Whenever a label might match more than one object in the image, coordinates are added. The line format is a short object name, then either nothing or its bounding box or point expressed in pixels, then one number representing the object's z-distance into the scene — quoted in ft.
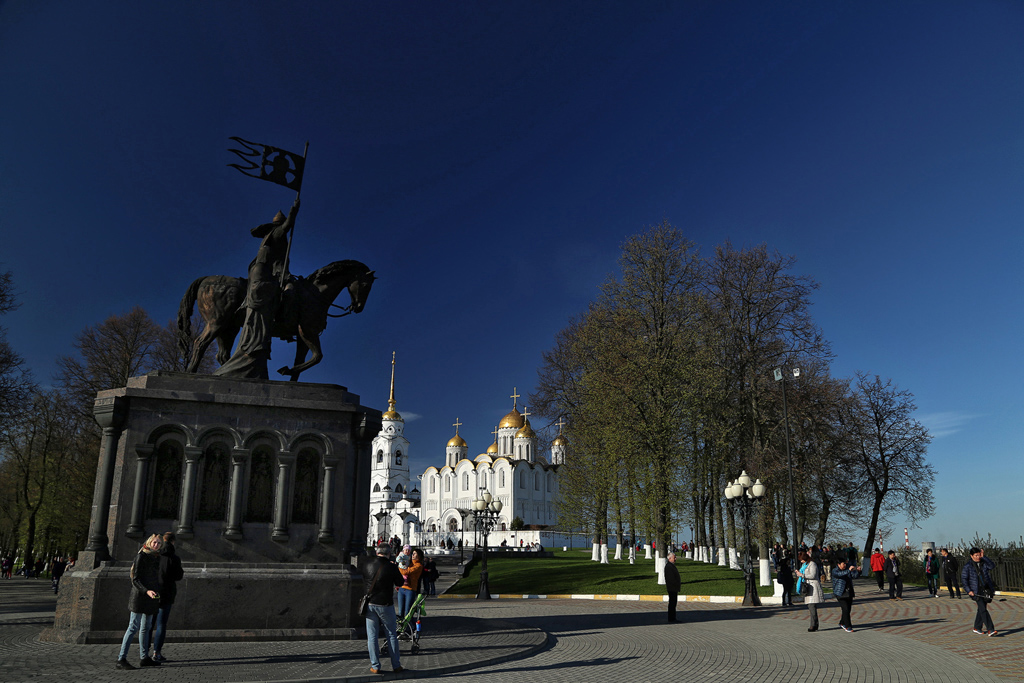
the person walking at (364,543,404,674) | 26.35
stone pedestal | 33.06
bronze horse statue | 40.04
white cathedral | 278.87
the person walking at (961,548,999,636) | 40.50
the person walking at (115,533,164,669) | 26.45
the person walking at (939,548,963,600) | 68.90
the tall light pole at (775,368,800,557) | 68.03
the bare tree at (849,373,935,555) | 102.73
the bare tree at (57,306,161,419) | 85.10
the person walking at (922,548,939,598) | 73.61
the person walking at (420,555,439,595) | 74.83
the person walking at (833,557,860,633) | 42.83
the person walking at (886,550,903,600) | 69.26
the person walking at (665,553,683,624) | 48.62
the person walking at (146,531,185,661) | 27.96
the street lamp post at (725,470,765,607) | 60.23
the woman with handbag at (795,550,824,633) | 43.96
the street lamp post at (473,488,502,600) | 72.69
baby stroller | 32.31
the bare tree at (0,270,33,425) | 68.13
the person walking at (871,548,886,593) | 77.61
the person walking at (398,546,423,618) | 33.99
